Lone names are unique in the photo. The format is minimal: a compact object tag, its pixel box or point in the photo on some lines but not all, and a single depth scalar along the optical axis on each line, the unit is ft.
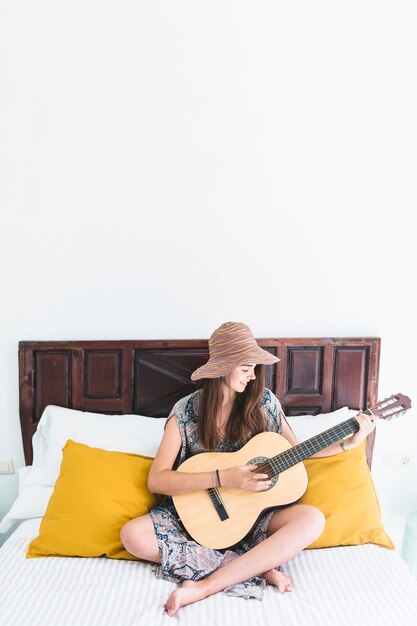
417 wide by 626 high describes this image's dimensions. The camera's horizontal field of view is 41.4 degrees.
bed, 4.52
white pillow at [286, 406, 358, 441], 6.49
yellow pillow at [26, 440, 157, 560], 5.31
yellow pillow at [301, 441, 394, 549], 5.55
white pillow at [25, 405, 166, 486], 6.32
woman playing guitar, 4.90
